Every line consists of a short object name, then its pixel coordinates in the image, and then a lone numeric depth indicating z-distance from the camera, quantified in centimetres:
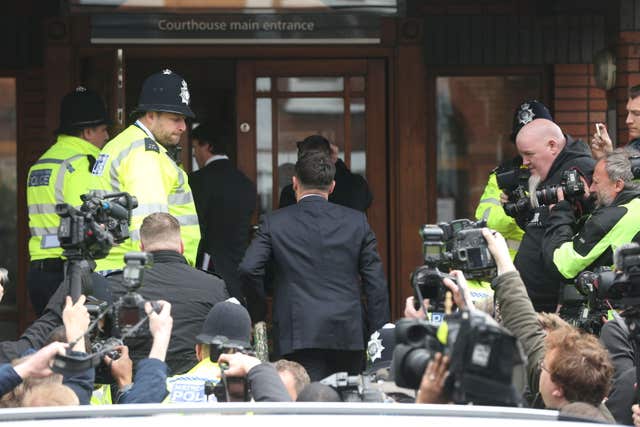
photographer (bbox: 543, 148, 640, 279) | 1405
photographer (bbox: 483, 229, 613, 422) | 1007
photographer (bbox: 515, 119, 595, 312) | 1513
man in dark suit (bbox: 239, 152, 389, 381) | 1473
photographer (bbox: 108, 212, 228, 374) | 1307
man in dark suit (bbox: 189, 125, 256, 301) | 1850
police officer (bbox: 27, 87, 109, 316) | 1653
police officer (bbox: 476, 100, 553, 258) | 1666
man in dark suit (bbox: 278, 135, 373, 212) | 1777
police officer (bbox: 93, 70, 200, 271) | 1489
